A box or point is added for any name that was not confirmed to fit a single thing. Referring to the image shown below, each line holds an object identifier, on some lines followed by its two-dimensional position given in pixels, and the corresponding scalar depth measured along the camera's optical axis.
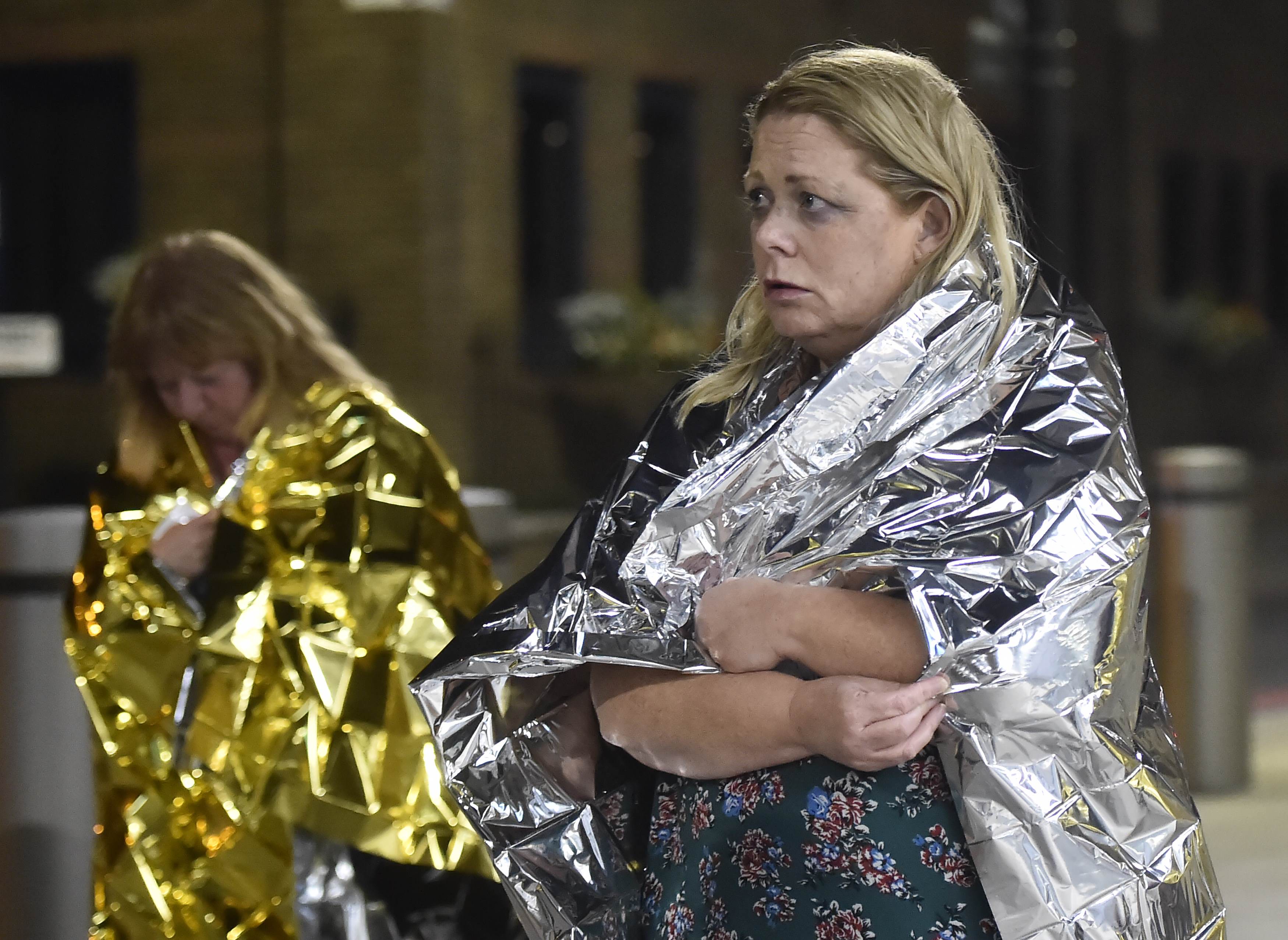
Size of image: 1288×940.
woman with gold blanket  6.28
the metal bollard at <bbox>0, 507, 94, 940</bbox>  8.13
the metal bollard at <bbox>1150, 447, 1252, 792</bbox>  14.39
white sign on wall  14.48
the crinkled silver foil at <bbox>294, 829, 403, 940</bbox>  6.27
